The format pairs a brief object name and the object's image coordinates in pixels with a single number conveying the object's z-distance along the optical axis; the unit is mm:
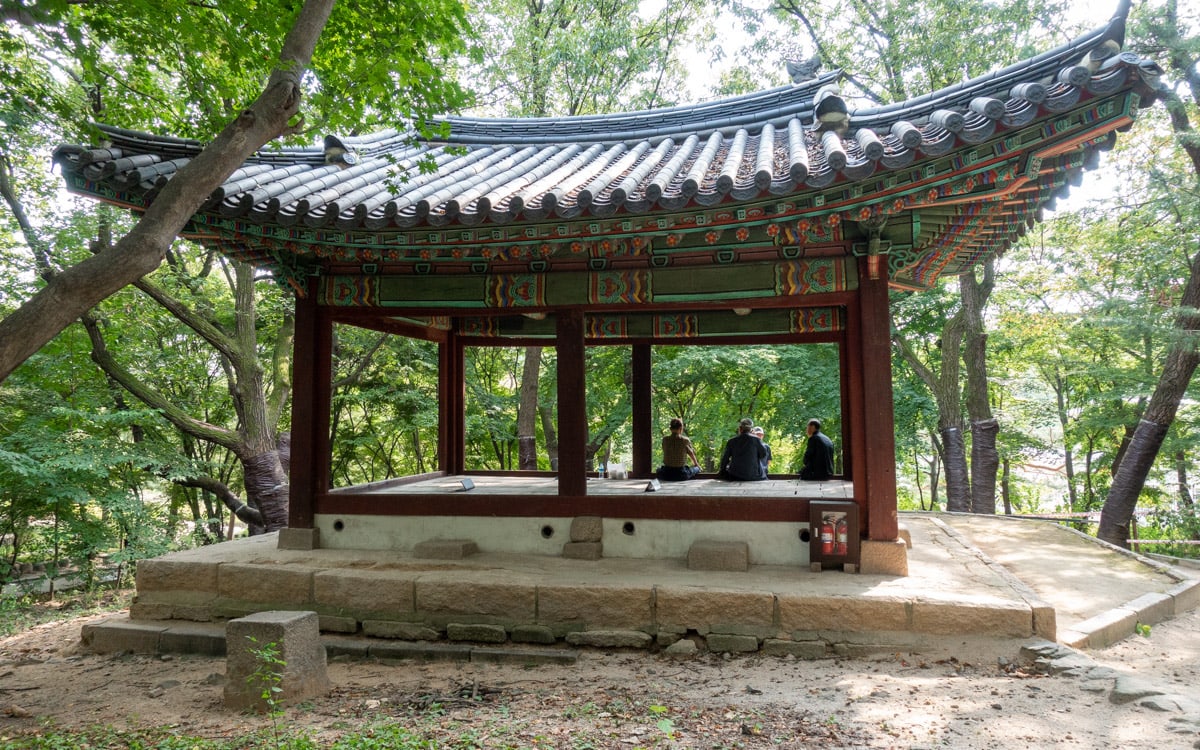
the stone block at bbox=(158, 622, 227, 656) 6570
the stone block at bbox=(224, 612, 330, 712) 4859
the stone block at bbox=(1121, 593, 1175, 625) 6729
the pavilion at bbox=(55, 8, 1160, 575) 5285
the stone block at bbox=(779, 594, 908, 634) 5563
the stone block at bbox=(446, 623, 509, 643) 6207
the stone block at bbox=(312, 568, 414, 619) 6484
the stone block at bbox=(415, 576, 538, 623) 6195
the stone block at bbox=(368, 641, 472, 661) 6090
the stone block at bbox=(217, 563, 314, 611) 6746
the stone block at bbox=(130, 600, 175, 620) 7117
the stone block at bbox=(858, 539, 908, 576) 6379
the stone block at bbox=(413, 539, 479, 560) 7148
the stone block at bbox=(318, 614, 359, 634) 6555
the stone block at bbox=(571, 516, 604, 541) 7184
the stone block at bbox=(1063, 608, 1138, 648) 5945
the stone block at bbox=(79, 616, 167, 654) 6754
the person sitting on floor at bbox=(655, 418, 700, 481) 9273
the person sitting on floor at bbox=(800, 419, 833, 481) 9266
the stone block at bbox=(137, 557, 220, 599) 7078
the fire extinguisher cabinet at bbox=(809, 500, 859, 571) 6465
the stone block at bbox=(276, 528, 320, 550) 7766
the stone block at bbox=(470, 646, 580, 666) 5801
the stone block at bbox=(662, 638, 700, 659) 5793
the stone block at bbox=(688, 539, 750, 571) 6586
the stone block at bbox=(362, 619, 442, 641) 6387
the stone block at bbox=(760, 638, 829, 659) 5625
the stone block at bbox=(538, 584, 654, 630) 5992
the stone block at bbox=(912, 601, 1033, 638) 5340
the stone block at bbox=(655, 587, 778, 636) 5773
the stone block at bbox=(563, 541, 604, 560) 7105
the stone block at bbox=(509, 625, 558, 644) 6105
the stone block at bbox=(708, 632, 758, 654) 5754
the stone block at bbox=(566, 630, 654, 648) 5938
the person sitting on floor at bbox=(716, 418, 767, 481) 8688
